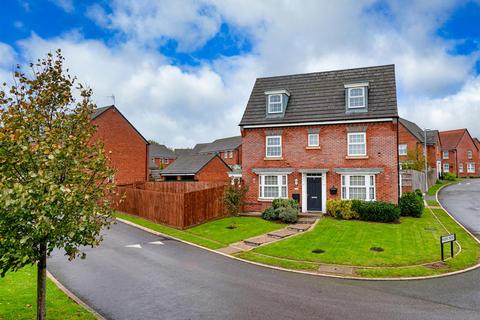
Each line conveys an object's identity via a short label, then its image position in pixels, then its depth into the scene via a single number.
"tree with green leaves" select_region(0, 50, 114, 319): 5.54
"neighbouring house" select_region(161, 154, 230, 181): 42.34
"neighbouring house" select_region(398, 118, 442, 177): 44.74
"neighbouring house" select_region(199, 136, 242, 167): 67.25
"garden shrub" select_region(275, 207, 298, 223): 21.67
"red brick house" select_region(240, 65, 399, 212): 22.59
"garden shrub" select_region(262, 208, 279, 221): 22.45
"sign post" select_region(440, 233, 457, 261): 12.88
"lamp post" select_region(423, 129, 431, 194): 39.62
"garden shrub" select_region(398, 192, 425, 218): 22.41
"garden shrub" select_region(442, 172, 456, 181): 56.34
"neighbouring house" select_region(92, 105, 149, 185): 38.06
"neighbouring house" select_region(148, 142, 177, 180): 70.36
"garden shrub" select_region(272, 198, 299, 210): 22.64
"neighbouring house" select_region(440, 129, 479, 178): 65.50
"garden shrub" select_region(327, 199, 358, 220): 21.88
